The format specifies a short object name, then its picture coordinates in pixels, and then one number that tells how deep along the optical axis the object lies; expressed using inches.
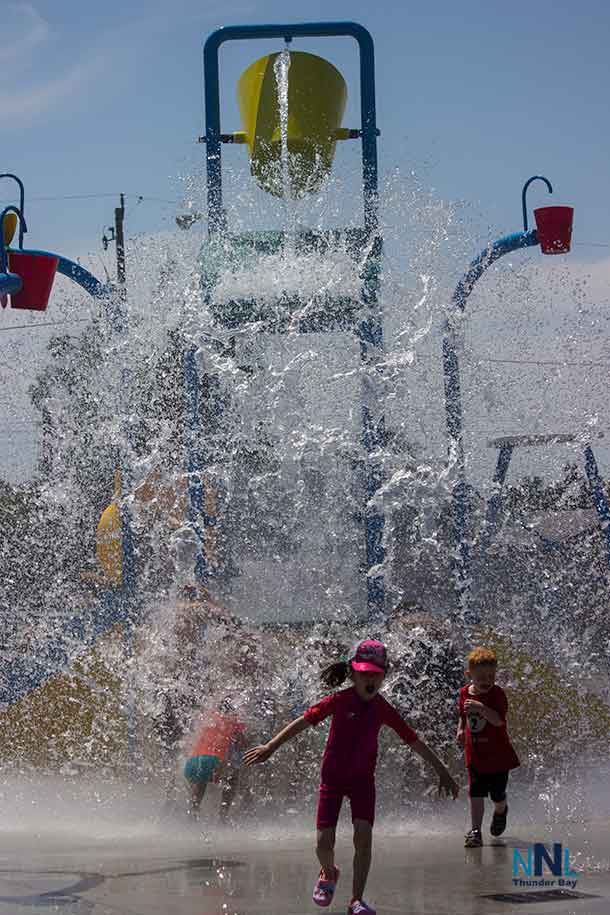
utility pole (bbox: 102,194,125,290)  1257.0
